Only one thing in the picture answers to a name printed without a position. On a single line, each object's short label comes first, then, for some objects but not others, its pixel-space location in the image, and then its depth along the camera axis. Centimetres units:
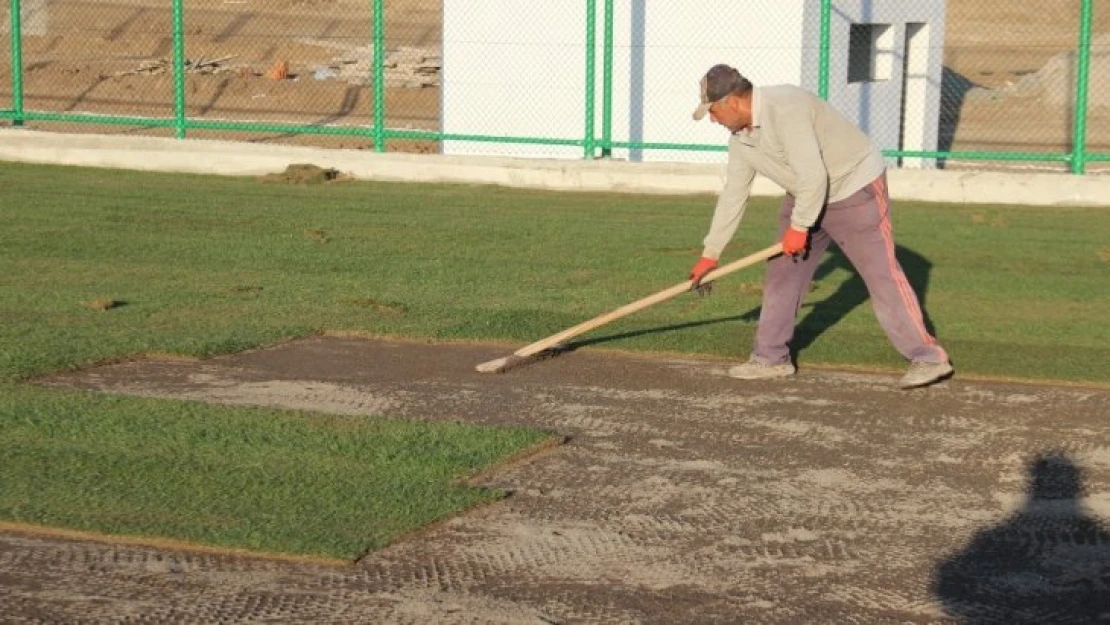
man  826
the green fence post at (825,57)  1652
